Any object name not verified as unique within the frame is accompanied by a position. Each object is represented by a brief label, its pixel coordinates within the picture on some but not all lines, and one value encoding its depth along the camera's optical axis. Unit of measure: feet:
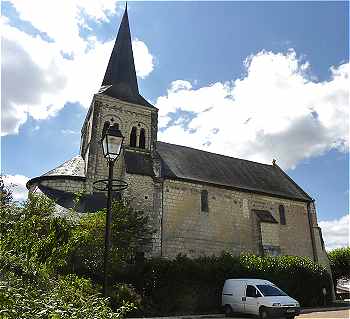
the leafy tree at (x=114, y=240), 42.37
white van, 38.50
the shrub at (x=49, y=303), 10.16
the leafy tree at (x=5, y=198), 32.26
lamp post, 20.94
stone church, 62.13
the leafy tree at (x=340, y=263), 96.58
